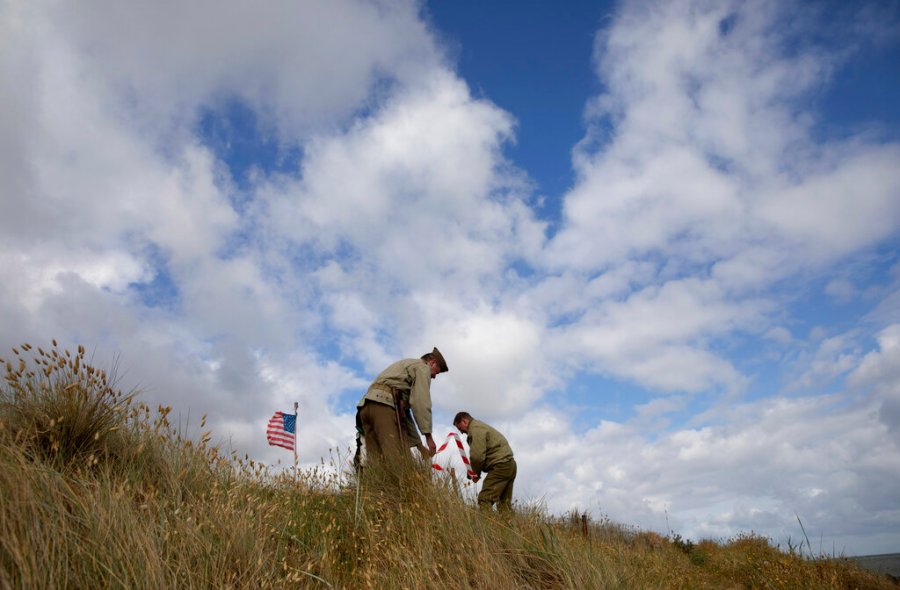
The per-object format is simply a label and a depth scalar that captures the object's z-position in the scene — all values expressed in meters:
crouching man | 9.53
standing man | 6.85
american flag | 14.62
